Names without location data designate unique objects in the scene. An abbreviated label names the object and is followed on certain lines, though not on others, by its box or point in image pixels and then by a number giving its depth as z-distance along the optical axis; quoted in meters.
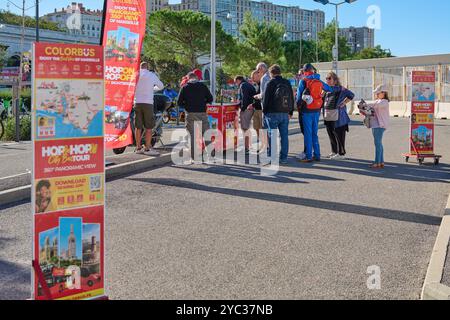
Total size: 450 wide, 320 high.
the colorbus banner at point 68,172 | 4.13
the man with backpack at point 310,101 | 12.55
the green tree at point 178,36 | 54.81
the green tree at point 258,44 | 62.25
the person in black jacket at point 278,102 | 12.37
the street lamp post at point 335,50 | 35.36
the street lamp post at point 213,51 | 19.33
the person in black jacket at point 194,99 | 12.75
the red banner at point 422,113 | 12.77
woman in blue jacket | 13.01
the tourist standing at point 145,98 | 12.50
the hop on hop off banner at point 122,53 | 11.10
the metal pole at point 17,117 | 18.41
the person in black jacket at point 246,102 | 14.07
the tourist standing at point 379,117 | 11.66
